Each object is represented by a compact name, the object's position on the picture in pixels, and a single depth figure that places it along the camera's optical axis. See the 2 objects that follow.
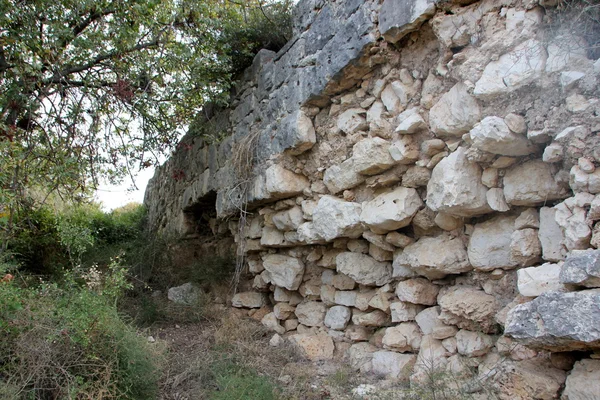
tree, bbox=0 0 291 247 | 4.12
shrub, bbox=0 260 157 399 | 2.77
